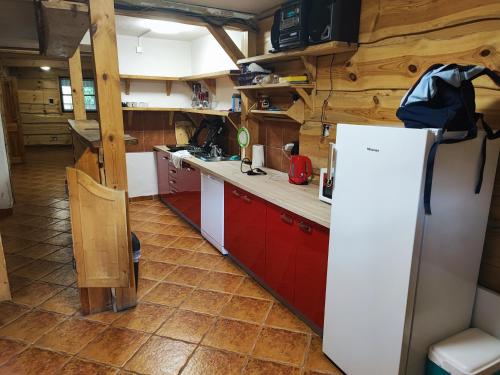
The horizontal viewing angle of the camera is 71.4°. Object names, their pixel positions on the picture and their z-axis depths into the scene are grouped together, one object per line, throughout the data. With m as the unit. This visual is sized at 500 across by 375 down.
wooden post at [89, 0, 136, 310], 2.15
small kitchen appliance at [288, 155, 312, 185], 2.86
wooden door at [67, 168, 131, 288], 2.29
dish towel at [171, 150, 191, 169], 4.17
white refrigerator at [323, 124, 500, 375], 1.46
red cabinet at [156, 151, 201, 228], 3.90
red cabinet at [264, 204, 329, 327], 2.12
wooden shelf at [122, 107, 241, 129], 3.80
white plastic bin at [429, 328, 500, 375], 1.50
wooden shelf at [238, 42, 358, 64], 2.34
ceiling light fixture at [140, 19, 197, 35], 4.02
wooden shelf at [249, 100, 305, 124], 2.95
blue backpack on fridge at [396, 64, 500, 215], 1.44
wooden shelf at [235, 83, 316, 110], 2.80
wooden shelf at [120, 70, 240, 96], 4.21
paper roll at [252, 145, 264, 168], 3.57
